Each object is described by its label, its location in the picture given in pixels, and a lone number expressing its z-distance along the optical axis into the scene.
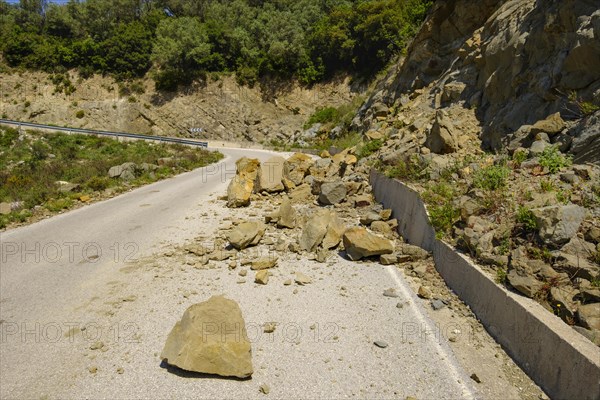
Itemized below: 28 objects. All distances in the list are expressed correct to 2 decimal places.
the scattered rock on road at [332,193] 11.18
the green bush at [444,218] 6.55
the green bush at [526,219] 5.18
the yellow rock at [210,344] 3.97
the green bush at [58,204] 11.25
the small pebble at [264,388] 3.80
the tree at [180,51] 48.25
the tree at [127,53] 51.31
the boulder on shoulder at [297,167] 13.93
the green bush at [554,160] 6.70
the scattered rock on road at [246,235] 7.71
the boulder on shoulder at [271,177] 12.90
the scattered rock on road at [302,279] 6.25
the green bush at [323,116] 39.95
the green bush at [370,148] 15.02
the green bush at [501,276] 4.72
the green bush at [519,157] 7.51
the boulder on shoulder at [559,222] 4.78
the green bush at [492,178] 6.84
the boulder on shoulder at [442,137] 10.53
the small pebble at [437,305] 5.32
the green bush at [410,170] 9.66
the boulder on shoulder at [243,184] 11.56
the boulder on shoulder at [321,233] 7.72
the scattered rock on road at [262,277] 6.24
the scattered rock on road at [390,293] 5.77
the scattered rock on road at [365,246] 7.07
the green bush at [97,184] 14.09
